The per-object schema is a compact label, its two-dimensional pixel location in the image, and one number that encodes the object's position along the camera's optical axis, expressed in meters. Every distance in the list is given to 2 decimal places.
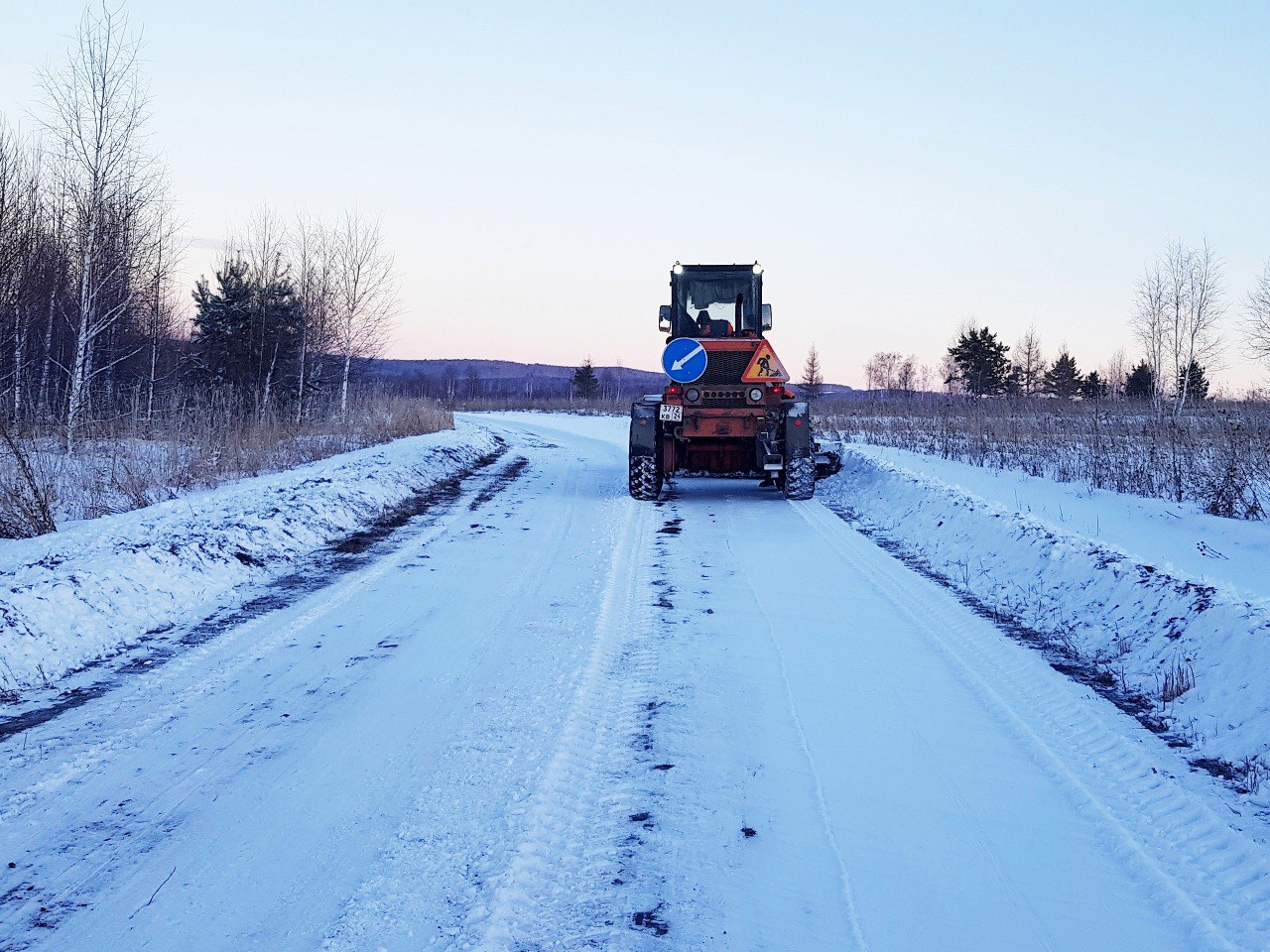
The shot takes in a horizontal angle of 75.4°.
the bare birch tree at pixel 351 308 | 33.72
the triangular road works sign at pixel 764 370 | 12.57
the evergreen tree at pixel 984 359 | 58.78
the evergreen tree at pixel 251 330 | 34.28
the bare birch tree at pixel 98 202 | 17.05
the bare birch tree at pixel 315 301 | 33.66
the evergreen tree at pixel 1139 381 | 54.09
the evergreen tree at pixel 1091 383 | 59.55
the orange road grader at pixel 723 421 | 12.41
